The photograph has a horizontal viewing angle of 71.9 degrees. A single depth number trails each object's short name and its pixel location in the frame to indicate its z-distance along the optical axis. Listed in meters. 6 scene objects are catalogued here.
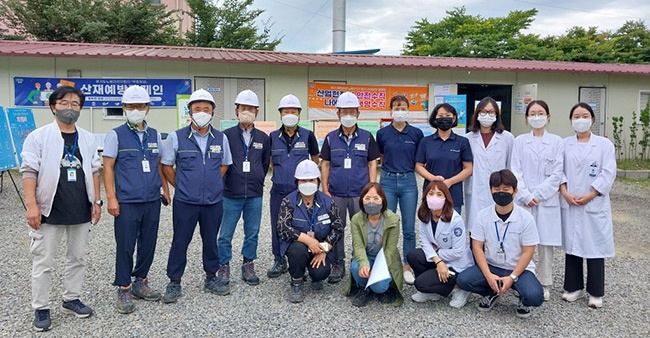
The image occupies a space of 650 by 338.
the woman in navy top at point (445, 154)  3.99
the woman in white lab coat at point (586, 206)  3.57
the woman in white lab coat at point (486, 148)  4.00
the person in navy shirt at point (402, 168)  4.11
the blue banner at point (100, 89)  9.85
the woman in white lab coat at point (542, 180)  3.66
